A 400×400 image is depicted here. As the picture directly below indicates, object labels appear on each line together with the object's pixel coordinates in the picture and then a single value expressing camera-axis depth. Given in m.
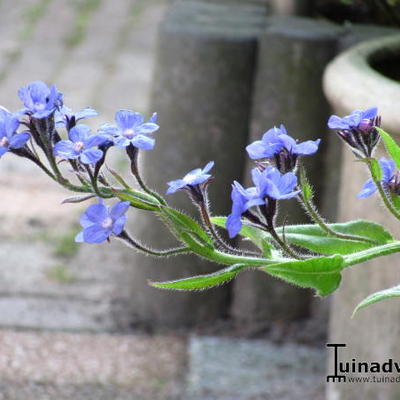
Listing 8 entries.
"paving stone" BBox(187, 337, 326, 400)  4.84
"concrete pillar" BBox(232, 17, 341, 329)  5.02
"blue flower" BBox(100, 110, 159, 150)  1.48
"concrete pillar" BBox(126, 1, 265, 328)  5.13
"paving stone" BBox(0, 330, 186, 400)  4.87
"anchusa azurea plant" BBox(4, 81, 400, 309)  1.44
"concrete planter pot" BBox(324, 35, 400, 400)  3.35
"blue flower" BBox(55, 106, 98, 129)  1.56
